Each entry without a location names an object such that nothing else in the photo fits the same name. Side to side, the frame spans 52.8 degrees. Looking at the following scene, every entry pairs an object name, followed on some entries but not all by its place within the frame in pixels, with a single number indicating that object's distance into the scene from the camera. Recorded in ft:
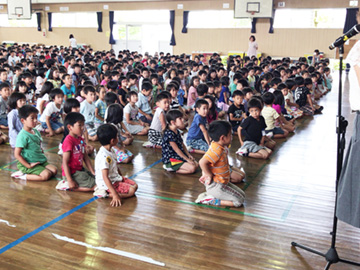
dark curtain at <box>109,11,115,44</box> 58.68
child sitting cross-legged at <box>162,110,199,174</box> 13.05
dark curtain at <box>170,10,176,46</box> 55.11
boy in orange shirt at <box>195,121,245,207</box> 10.28
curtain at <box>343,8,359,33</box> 45.16
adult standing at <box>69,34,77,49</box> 52.54
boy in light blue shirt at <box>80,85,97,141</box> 17.17
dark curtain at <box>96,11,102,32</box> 59.41
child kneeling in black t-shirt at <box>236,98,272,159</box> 14.88
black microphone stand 6.92
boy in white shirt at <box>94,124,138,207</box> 10.50
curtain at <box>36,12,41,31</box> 64.39
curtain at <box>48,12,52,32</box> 63.87
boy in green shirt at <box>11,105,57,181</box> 11.96
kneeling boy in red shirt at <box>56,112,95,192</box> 11.17
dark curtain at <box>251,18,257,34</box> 50.55
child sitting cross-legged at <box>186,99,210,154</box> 14.66
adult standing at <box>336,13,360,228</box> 5.88
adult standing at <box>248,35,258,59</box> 42.69
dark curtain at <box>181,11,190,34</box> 54.24
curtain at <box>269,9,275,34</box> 49.52
